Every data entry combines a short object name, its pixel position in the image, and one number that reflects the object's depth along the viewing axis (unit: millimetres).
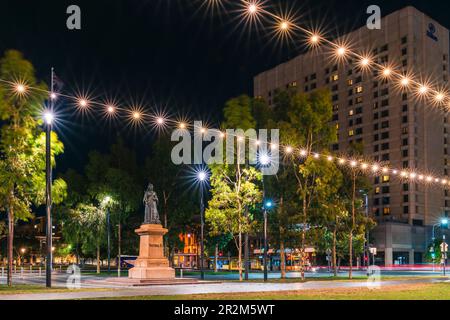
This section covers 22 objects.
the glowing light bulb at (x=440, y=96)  20333
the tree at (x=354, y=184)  48344
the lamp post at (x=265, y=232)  42888
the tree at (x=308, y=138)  44625
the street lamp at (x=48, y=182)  29953
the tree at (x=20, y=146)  31219
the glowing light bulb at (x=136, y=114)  25355
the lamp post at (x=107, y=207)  59619
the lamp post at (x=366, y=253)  94475
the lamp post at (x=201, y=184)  47938
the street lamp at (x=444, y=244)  61459
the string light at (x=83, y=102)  23875
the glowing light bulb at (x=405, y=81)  18906
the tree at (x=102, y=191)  63438
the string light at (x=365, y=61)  17781
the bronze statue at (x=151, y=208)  39078
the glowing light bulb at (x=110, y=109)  24484
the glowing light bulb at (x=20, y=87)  24625
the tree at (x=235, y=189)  44906
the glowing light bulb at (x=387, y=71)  18453
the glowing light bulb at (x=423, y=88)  19517
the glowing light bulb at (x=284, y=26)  15431
